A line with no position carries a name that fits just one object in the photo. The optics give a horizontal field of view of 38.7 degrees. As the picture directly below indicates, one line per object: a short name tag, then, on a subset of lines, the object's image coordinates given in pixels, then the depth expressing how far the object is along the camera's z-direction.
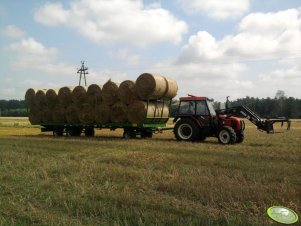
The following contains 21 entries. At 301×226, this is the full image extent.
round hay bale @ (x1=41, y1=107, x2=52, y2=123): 23.31
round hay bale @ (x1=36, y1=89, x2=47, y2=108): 23.59
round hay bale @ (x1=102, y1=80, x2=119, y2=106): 20.11
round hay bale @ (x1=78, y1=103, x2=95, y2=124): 21.17
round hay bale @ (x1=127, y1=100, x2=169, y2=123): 19.00
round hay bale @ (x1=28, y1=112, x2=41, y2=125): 23.91
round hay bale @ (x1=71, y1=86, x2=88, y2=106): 21.66
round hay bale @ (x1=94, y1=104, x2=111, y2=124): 20.36
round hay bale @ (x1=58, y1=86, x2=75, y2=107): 22.38
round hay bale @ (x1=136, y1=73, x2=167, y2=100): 18.70
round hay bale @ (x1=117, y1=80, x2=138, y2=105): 19.48
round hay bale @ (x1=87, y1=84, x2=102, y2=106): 20.92
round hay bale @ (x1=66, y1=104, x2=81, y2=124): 21.90
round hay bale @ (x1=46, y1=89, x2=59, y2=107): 23.06
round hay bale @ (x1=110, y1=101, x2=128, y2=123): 19.67
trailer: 19.53
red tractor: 17.00
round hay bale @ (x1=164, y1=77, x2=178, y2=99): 19.78
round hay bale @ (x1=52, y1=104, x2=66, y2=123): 22.62
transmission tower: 58.97
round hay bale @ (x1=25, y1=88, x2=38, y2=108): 24.21
